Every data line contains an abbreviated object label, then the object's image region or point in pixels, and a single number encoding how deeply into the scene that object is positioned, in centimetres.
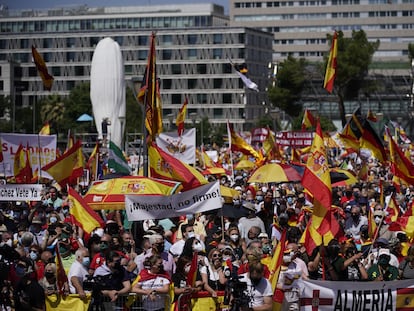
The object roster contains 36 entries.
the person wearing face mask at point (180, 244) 1590
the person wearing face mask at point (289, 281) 1312
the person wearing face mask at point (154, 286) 1271
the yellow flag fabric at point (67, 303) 1295
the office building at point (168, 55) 11825
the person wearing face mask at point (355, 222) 1993
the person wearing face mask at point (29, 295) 1219
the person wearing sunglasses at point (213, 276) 1327
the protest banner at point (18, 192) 1988
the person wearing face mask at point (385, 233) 1740
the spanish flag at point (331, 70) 3047
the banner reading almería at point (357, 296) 1291
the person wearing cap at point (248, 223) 1862
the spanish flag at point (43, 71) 3041
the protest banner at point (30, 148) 2519
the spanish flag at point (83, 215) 1683
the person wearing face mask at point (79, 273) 1313
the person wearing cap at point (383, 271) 1415
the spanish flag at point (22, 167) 2489
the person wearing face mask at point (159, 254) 1372
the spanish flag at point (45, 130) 3866
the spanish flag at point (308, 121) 3957
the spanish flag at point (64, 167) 2306
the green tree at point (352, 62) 8231
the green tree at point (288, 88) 8406
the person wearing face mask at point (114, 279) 1267
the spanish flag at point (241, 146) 3238
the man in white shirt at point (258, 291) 1207
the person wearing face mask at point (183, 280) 1301
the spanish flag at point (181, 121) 2972
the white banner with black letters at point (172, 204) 1539
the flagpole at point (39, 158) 2441
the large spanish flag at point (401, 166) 1994
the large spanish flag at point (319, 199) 1417
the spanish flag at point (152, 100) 2028
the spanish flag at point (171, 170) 1797
